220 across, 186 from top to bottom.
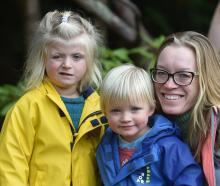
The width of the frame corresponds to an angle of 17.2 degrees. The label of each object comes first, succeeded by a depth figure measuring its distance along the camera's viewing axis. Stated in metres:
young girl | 4.50
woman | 4.29
